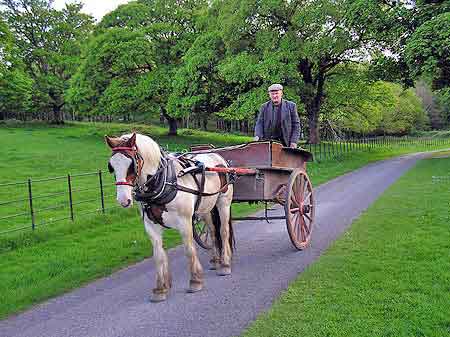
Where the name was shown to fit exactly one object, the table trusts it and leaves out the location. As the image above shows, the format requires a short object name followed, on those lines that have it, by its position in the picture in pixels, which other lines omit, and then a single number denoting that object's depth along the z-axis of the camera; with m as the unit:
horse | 5.11
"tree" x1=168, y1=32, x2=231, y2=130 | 28.52
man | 8.34
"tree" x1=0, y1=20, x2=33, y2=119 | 32.09
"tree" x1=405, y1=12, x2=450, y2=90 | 17.62
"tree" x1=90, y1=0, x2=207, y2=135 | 34.44
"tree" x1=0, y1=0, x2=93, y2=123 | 48.93
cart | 7.59
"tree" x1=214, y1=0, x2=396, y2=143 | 23.06
